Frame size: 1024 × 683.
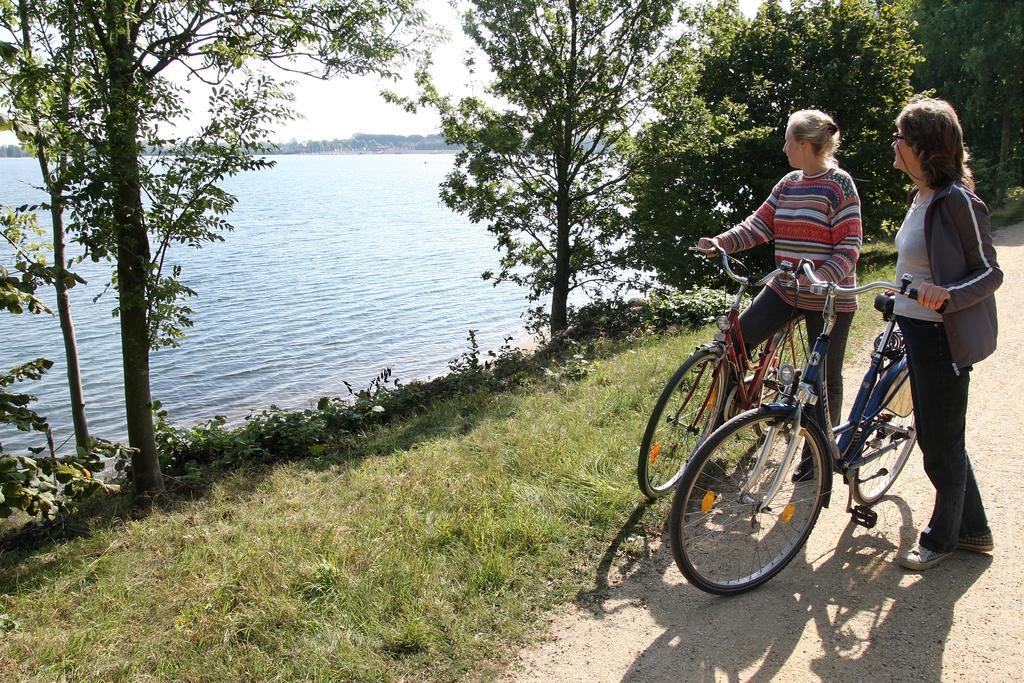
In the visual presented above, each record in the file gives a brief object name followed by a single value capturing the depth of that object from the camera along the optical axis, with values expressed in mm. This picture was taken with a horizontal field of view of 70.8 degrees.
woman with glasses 3256
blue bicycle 3426
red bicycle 4309
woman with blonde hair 4156
